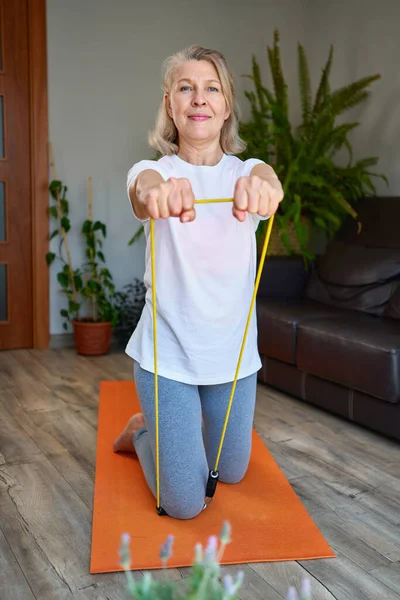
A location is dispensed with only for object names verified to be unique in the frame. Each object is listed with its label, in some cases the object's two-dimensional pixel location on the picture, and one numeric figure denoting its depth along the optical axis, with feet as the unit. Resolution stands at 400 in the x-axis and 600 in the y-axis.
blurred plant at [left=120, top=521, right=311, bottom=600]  2.43
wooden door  12.32
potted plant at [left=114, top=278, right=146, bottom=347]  13.35
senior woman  5.72
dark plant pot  12.63
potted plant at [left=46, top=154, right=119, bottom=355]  12.67
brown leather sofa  8.25
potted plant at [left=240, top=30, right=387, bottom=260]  11.83
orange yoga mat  5.41
